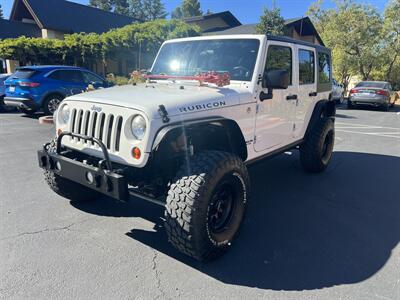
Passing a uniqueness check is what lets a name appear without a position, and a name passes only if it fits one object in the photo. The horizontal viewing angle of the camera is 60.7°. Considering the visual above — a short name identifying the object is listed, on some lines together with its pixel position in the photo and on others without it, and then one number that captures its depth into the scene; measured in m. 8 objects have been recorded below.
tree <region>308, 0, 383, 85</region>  28.23
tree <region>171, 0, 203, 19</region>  69.69
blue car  10.41
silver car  16.09
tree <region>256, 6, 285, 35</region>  21.05
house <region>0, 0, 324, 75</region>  24.30
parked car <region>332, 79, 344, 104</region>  17.83
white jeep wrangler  2.77
